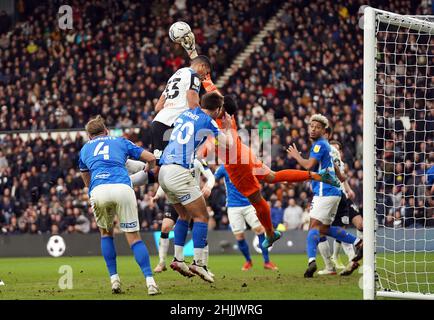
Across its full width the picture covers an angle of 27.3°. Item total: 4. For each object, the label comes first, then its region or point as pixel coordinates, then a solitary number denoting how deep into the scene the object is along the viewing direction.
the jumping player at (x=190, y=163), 11.45
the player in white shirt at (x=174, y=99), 12.89
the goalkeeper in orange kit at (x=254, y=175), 12.75
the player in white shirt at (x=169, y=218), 13.91
